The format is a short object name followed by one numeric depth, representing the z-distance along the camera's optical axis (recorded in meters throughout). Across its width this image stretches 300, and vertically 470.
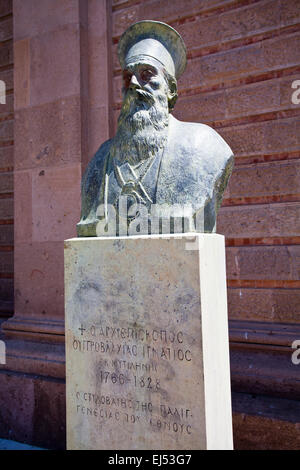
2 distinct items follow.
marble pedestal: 2.28
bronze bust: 2.47
